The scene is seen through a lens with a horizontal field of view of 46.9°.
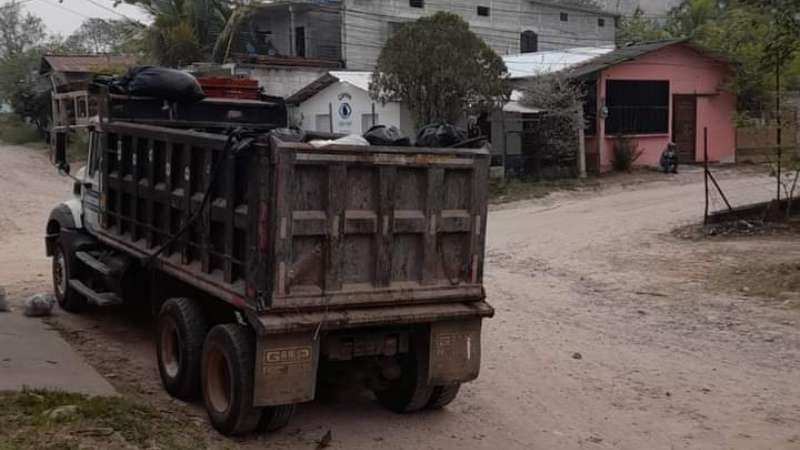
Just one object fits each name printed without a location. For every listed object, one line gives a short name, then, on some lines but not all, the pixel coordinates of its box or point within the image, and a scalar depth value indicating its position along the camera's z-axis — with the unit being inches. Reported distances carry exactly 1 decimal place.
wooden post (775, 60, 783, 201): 671.3
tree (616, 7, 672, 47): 1740.9
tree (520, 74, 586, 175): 1050.7
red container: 409.4
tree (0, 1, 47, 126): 1967.3
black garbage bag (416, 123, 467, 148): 268.7
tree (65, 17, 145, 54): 2632.9
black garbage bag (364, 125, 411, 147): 256.1
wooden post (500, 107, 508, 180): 1071.4
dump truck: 228.4
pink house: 1121.4
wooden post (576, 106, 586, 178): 1063.0
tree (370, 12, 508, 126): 926.4
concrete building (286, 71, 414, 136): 1060.5
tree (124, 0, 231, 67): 1328.7
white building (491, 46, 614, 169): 1069.8
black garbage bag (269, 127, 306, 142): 234.8
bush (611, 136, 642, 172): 1125.7
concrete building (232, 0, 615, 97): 1291.8
